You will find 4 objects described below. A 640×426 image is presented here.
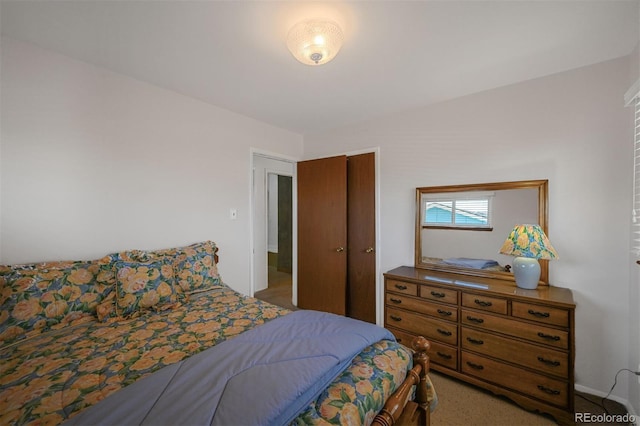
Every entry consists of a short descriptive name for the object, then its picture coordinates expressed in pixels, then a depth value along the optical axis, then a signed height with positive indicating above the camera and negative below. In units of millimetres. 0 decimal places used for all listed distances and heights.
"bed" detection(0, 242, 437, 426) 795 -625
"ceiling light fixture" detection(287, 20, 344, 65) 1376 +963
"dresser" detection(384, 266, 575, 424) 1626 -881
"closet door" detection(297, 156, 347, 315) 3074 -285
